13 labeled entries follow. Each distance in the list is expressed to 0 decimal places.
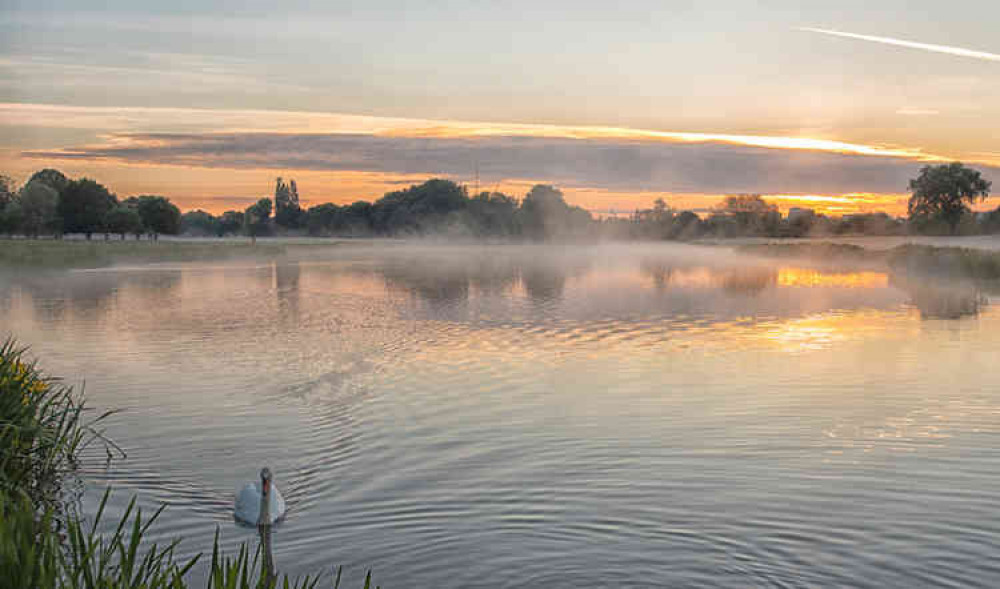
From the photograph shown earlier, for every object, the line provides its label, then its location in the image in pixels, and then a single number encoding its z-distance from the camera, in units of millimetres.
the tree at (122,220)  112125
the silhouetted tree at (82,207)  109812
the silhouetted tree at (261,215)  171125
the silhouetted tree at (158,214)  122875
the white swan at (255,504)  8961
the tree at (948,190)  94781
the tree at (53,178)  112188
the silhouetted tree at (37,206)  98650
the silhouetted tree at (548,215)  167500
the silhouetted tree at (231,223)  184500
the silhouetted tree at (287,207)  175625
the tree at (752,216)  151288
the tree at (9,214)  95562
